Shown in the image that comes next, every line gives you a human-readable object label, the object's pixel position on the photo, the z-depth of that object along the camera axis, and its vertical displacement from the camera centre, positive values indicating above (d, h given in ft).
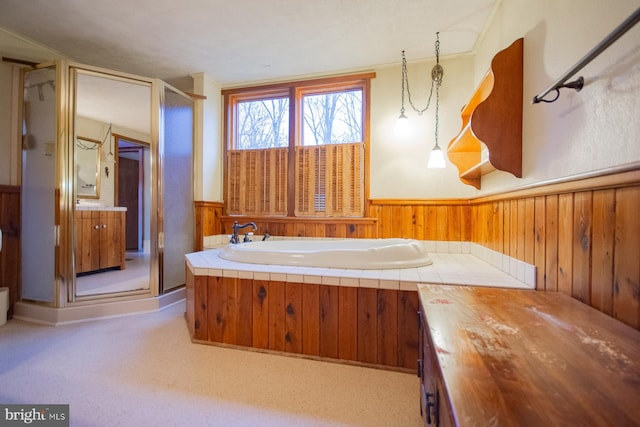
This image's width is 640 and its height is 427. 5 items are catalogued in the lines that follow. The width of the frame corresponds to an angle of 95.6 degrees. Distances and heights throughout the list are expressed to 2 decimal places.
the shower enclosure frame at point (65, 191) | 7.19 +0.42
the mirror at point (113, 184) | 8.19 +0.91
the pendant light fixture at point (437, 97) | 7.49 +3.31
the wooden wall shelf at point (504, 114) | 5.15 +1.72
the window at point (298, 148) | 9.13 +2.02
